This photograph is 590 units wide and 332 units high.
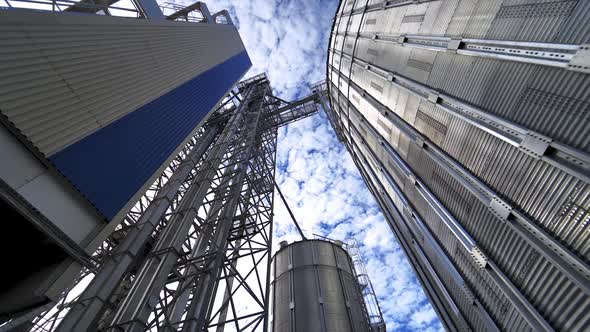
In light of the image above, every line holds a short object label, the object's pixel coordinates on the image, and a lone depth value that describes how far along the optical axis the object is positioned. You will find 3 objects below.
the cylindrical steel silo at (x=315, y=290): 11.89
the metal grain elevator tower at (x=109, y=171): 7.37
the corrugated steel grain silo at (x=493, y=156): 4.63
